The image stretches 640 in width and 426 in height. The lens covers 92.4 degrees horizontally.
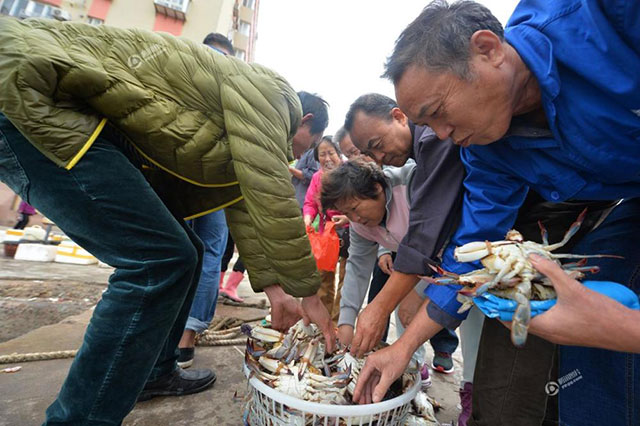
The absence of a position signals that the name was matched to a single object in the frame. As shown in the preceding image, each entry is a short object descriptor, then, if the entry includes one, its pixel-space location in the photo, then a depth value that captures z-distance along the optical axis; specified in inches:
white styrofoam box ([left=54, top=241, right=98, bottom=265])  210.8
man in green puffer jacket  36.3
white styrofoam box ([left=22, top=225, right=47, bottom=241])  222.4
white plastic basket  39.6
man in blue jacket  31.5
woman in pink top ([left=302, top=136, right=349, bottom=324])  115.2
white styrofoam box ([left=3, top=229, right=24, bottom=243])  207.5
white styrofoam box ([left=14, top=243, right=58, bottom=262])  202.5
